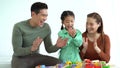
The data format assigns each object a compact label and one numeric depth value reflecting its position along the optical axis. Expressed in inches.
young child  114.6
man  113.2
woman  120.4
